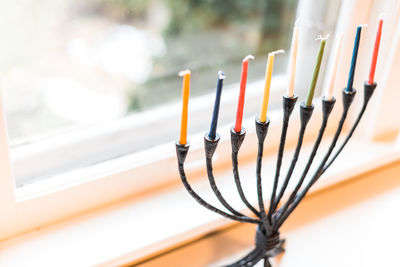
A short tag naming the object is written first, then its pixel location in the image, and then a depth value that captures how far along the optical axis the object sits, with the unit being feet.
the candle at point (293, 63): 3.67
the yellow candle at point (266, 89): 3.65
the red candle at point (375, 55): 3.81
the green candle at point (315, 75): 3.69
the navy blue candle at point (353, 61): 3.80
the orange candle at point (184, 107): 3.55
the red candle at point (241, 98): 3.58
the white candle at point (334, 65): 3.75
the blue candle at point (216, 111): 3.57
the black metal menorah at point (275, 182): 3.80
